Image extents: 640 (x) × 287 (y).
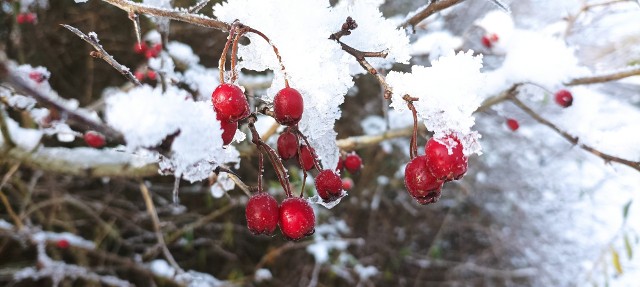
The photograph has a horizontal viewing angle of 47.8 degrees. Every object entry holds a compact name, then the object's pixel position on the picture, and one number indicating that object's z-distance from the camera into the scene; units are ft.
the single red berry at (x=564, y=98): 1.00
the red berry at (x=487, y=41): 1.51
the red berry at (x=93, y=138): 1.18
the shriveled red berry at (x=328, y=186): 0.67
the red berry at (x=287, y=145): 0.72
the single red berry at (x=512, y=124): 1.23
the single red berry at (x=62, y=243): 1.73
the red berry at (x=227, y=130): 0.59
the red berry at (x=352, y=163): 0.95
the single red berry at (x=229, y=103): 0.58
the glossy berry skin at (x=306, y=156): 0.73
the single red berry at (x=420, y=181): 0.62
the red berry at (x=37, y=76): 1.03
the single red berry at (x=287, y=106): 0.59
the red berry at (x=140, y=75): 1.64
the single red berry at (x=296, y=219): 0.64
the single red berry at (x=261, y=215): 0.64
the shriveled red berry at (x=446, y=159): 0.59
